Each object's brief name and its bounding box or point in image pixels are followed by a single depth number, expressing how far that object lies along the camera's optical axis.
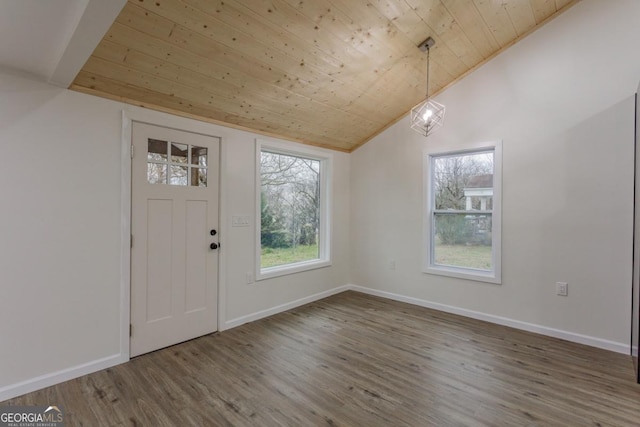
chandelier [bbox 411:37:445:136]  2.96
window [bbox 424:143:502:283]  3.50
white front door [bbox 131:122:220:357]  2.64
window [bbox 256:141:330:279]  3.79
